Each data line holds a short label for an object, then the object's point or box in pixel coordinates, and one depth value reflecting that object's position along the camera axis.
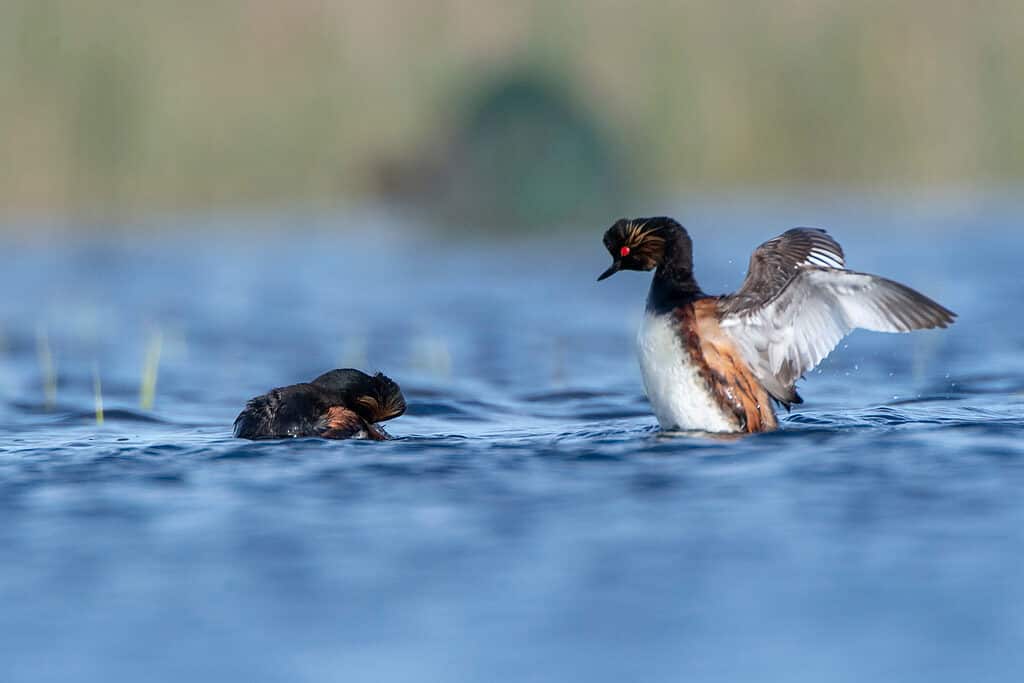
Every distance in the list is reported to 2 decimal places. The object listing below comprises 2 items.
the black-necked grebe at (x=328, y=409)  17.12
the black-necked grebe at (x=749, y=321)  16.89
